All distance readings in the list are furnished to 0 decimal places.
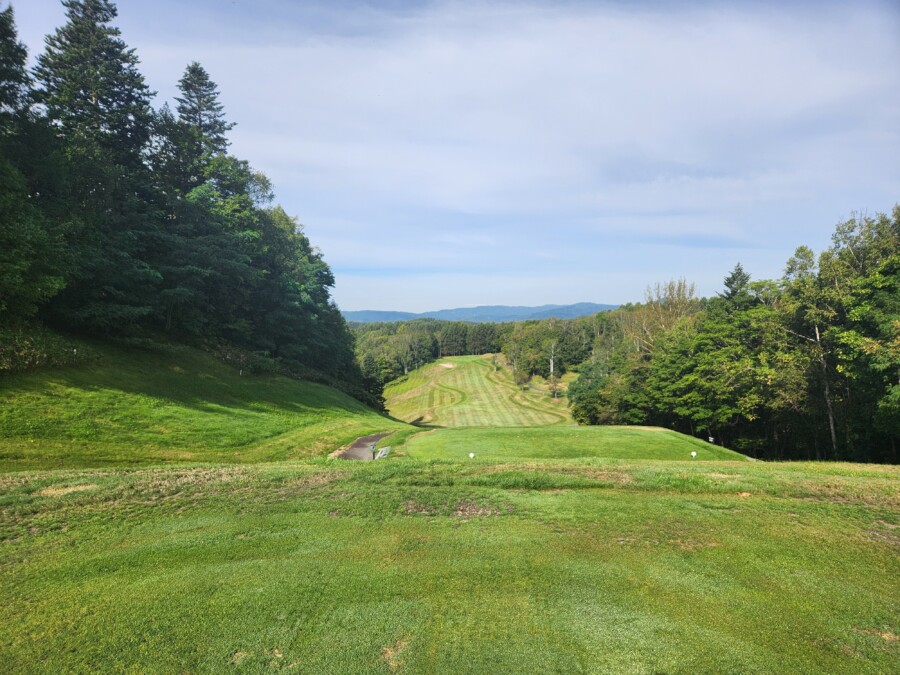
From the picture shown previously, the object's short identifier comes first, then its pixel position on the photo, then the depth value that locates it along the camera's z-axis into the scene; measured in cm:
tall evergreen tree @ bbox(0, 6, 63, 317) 1762
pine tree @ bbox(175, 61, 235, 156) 4353
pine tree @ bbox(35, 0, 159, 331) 2420
